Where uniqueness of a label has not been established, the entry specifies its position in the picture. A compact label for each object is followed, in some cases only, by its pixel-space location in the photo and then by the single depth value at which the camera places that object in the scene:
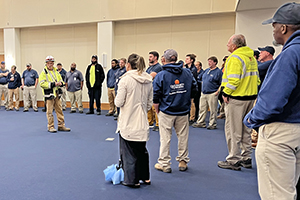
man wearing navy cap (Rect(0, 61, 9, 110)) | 8.82
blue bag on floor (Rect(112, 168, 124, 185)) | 2.74
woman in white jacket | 2.57
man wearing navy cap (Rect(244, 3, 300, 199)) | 1.33
